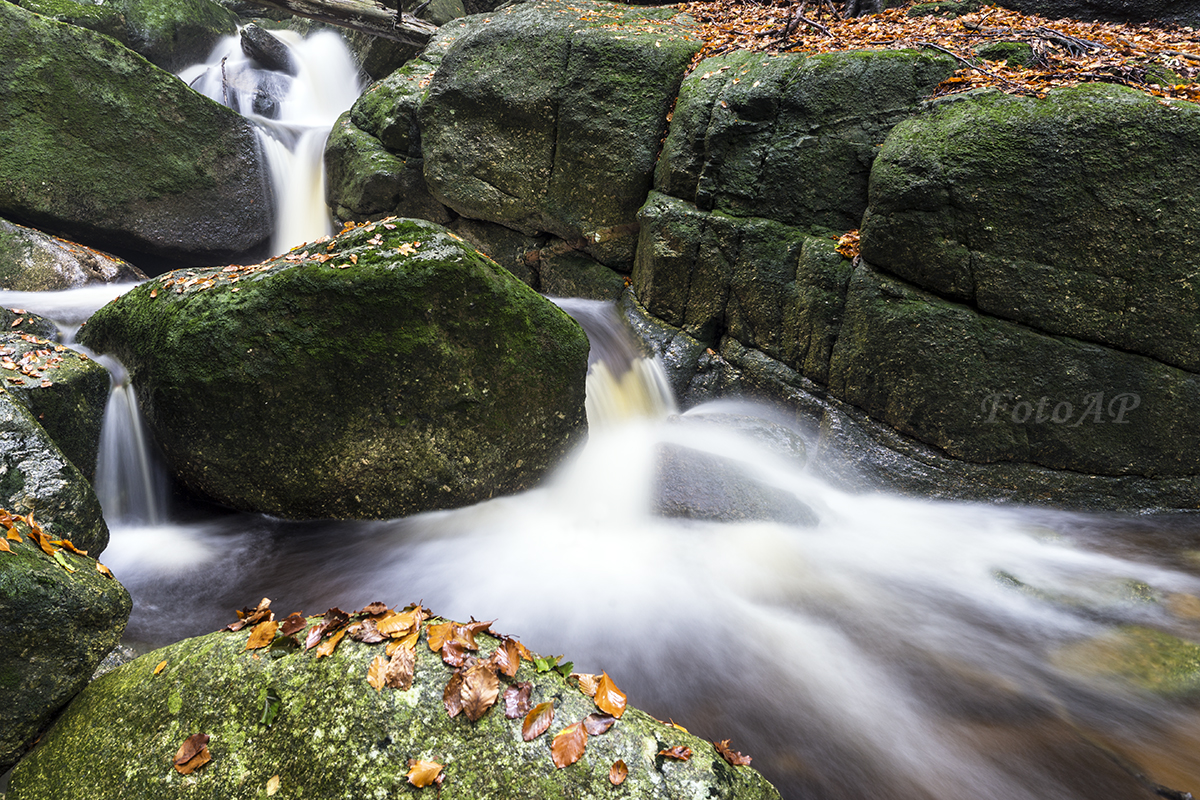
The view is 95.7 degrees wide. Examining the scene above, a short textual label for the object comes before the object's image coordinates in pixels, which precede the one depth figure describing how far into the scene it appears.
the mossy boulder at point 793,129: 5.86
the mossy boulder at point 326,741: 1.78
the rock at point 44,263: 7.15
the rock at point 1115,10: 7.32
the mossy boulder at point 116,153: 7.62
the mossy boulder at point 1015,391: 4.99
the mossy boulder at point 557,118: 7.48
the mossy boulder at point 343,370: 4.13
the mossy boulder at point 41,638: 2.03
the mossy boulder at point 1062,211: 4.49
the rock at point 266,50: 13.24
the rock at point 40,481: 3.10
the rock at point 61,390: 3.86
